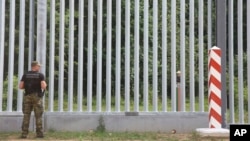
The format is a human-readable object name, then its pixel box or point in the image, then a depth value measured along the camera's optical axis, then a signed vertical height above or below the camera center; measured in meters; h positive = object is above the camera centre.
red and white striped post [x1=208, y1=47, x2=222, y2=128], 9.28 +0.20
